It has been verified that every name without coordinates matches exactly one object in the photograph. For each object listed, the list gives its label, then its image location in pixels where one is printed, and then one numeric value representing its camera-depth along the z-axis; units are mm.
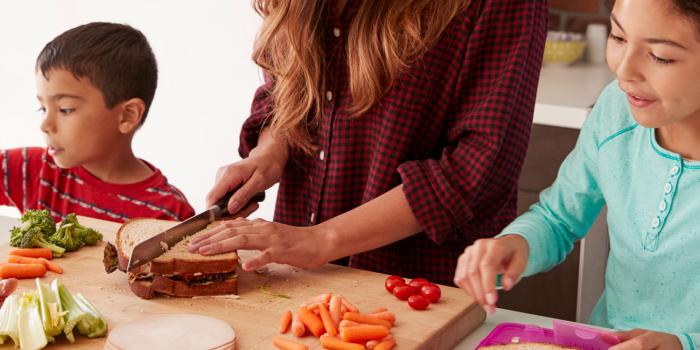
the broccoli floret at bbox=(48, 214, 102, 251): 1926
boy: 2309
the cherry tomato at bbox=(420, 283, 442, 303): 1699
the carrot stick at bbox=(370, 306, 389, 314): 1635
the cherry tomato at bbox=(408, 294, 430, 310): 1665
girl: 1411
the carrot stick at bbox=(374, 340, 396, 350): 1480
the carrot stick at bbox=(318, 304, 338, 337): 1524
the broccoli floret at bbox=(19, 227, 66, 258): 1896
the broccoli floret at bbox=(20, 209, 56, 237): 1948
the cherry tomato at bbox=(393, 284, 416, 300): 1709
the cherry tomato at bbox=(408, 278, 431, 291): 1734
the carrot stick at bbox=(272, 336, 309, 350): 1472
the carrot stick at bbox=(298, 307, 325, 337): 1534
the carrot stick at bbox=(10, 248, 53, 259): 1871
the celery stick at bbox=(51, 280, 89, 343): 1494
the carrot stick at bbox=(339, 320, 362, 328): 1527
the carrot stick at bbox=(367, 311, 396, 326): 1590
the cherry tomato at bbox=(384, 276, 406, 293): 1746
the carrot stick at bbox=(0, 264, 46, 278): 1779
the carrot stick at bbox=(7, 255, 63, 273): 1825
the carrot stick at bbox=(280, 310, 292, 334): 1560
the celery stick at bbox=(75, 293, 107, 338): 1511
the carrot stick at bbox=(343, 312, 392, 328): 1560
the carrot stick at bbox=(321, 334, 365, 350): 1476
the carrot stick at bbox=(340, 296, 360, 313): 1611
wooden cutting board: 1564
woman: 1901
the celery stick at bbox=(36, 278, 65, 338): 1489
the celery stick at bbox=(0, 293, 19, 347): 1473
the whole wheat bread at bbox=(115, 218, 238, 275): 1723
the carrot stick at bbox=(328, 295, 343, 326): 1568
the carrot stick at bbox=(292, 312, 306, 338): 1529
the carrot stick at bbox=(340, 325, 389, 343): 1501
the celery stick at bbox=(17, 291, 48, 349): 1464
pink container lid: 1470
